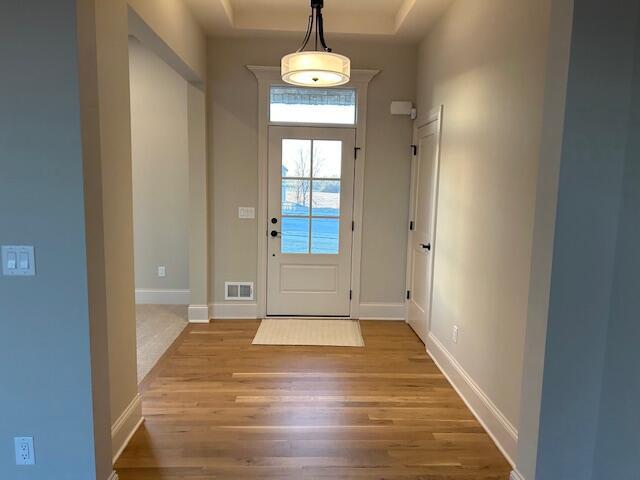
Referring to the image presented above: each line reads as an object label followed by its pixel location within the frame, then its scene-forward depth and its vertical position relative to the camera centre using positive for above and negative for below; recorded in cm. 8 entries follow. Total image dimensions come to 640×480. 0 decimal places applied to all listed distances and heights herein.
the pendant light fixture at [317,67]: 263 +81
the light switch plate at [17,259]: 162 -27
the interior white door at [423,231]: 380 -32
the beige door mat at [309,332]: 397 -138
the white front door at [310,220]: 446 -28
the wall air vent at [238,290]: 460 -106
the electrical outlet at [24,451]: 173 -108
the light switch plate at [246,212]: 451 -20
